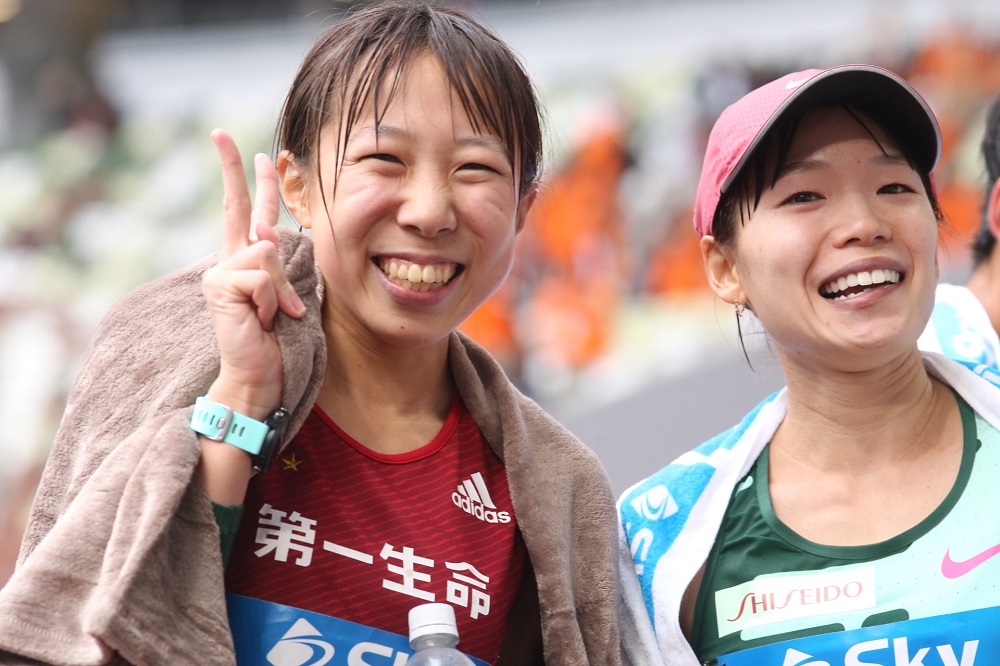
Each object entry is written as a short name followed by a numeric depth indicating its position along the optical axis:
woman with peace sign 2.71
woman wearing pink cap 2.84
